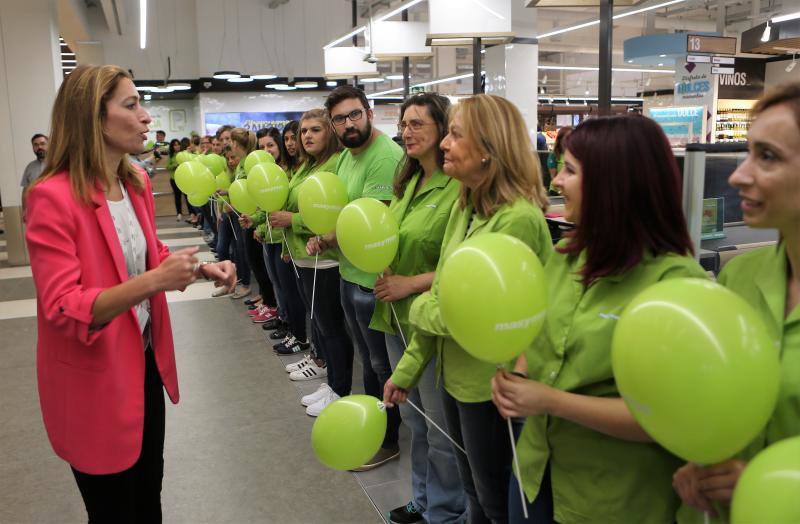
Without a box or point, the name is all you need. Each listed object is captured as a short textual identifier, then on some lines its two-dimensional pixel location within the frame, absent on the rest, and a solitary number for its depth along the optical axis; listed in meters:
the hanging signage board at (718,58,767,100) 13.55
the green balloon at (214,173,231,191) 6.08
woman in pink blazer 1.49
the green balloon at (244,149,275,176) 4.39
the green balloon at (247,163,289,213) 3.75
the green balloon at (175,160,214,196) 5.20
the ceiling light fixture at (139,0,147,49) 8.67
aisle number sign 9.91
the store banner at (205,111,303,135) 16.19
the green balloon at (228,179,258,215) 4.55
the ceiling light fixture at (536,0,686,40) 5.29
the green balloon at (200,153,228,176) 6.32
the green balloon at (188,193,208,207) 5.28
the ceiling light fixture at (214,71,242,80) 12.25
